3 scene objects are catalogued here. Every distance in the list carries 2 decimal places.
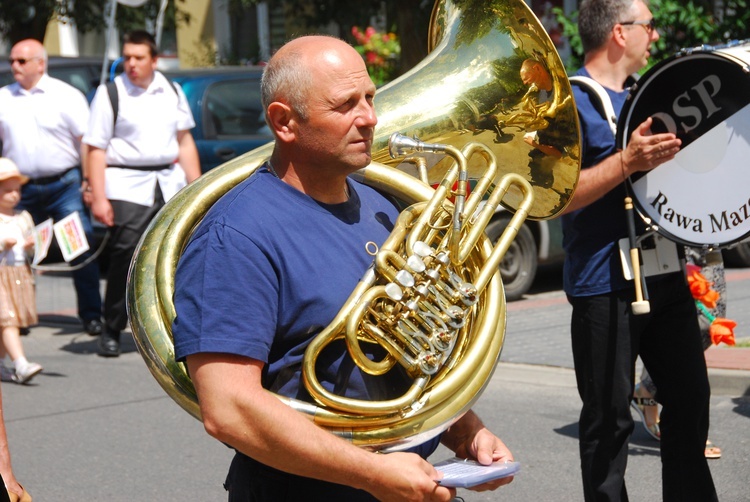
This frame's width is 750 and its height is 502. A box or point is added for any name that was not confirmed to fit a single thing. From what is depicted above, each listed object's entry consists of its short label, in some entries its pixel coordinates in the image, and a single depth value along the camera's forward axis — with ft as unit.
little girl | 21.70
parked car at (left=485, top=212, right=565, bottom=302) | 28.22
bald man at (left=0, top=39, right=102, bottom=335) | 25.35
